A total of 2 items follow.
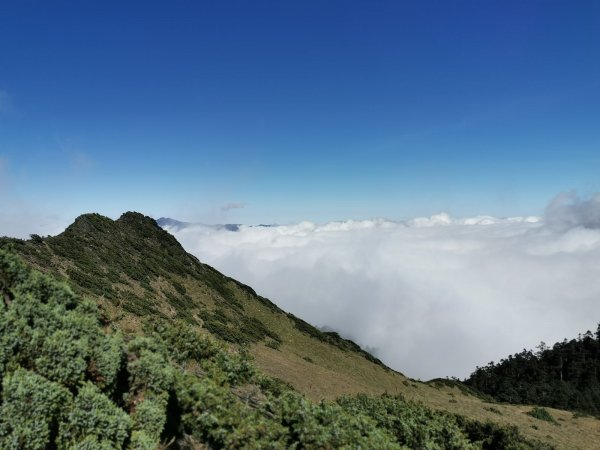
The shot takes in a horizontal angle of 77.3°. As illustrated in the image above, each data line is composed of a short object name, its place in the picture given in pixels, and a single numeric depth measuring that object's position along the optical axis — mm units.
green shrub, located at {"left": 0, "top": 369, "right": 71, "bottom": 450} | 7332
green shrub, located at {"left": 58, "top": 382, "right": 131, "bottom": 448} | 7996
